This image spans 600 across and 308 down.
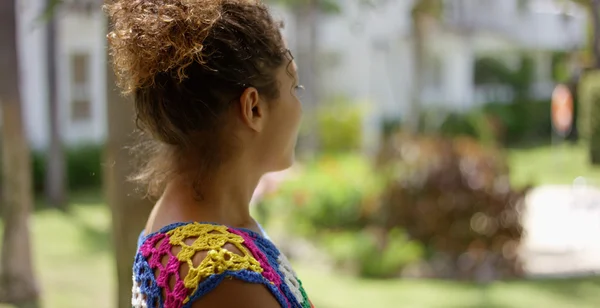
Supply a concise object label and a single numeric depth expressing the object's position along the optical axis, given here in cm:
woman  132
